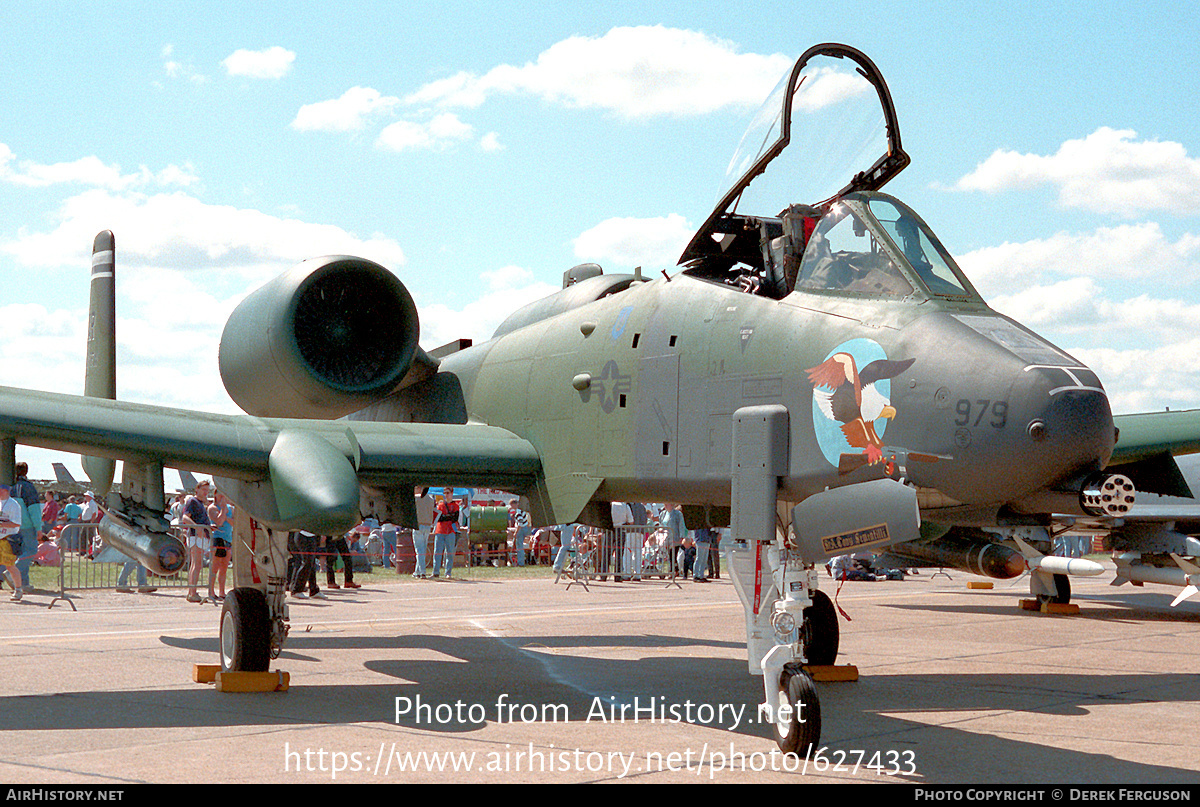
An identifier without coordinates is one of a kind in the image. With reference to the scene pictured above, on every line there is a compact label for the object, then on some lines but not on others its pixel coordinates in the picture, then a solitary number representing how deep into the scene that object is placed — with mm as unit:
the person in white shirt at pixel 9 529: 18188
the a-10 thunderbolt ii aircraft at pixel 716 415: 7207
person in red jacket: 26000
